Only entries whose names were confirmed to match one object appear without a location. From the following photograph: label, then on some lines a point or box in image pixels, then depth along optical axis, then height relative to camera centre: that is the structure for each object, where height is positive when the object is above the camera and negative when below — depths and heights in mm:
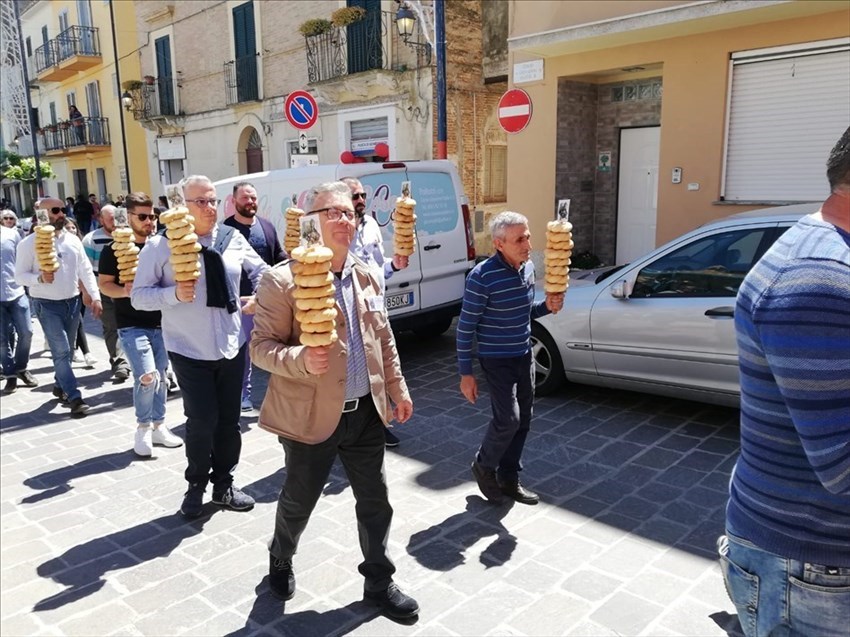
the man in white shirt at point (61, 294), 6867 -1086
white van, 7383 -436
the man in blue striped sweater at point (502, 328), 4293 -940
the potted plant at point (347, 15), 15016 +3470
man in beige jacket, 3090 -995
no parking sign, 10492 +1037
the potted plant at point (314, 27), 15945 +3440
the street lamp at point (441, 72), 11008 +1654
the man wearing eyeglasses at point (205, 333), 4305 -936
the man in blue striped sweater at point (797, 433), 1554 -608
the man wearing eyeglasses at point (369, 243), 5371 -517
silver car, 5398 -1190
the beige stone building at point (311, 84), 14938 +2332
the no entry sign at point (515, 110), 10727 +999
